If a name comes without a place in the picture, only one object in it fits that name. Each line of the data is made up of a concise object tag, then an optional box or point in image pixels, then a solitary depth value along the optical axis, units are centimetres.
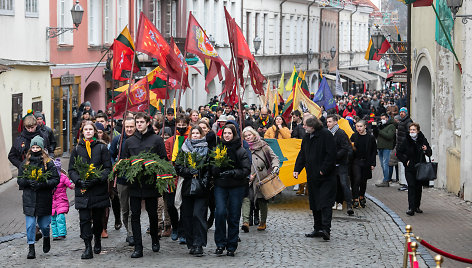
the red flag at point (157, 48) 1531
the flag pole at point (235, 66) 1476
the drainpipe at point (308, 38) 6353
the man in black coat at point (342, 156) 1534
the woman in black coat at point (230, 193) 1171
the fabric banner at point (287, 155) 1752
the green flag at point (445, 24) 1756
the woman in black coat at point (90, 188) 1141
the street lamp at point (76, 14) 2555
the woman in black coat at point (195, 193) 1159
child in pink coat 1279
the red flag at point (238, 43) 1505
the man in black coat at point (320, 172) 1316
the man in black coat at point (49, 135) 1544
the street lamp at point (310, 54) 6200
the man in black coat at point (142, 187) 1150
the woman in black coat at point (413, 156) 1586
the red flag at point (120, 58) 1725
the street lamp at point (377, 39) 3291
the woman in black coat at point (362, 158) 1714
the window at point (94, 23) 3141
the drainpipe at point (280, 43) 5607
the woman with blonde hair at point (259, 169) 1382
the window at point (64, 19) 2843
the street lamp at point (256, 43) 4153
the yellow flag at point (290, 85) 2877
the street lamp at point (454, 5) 1672
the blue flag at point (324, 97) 2848
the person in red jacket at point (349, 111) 3253
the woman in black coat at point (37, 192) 1159
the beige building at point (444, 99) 1822
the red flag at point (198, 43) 1556
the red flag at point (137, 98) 1836
